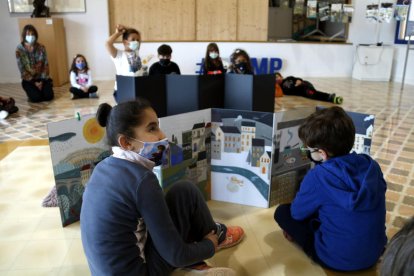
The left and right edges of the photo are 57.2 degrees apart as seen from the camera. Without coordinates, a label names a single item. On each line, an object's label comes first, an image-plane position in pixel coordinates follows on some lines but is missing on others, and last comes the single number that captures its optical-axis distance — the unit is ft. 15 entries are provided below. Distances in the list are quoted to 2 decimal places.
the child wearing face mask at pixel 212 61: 12.85
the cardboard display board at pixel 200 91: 8.05
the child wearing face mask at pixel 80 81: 17.15
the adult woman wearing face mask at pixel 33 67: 16.48
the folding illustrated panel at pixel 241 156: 6.60
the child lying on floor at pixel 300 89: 16.79
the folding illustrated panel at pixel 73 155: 5.98
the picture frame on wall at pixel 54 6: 20.63
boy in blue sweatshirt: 4.71
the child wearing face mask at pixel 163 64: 11.11
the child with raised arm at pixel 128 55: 10.36
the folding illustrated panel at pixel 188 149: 6.25
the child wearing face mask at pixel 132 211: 3.71
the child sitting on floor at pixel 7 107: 13.70
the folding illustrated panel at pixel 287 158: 6.59
